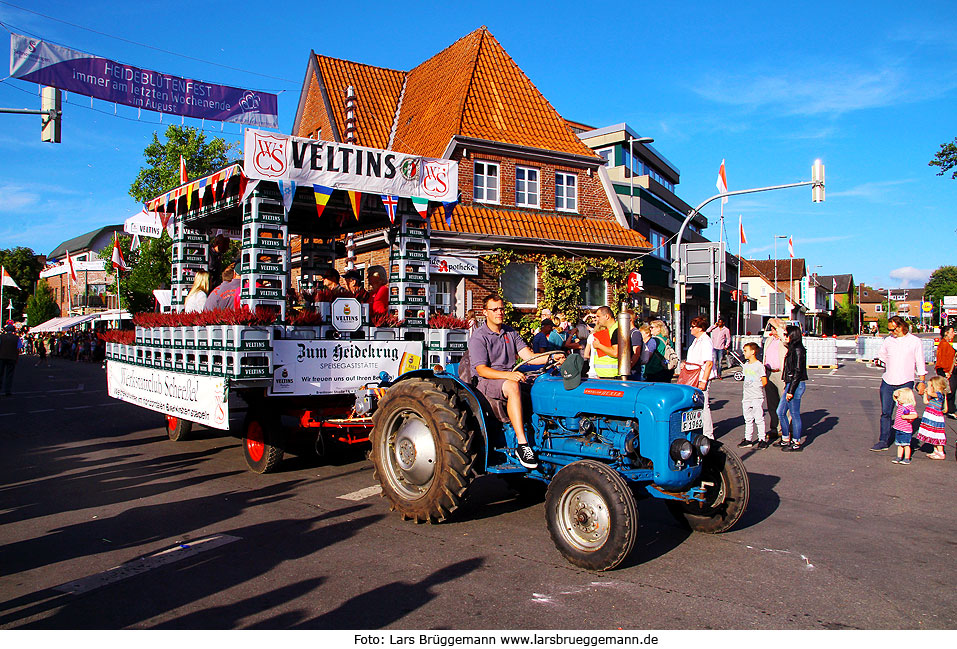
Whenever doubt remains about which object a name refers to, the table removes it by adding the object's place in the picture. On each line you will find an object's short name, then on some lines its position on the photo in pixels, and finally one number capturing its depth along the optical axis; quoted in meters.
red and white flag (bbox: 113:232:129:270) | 22.00
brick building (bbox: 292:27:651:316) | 19.44
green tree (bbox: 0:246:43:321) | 86.22
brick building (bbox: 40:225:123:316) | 67.38
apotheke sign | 18.53
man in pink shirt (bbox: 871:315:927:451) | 9.09
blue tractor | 4.72
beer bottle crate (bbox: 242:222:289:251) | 7.09
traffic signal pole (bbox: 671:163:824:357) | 15.58
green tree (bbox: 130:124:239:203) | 33.31
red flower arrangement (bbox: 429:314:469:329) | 8.34
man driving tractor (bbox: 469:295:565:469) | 5.54
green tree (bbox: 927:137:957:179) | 19.51
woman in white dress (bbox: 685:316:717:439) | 8.63
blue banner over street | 16.19
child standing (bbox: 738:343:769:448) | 9.95
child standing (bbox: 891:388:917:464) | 8.66
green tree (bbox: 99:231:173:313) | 35.25
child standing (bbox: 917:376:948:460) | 8.77
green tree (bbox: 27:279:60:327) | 76.56
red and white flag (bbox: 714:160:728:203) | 22.61
